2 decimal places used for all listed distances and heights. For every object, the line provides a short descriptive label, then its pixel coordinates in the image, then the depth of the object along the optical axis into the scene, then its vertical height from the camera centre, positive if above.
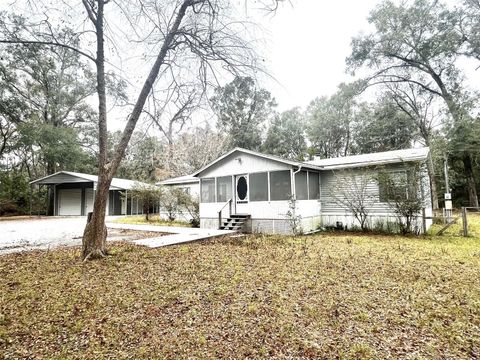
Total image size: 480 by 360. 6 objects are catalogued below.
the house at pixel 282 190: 10.25 +0.47
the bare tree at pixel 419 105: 22.30 +8.09
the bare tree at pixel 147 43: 6.12 +3.93
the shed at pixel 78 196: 21.48 +0.77
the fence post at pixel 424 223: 9.39 -0.97
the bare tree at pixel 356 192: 10.55 +0.29
